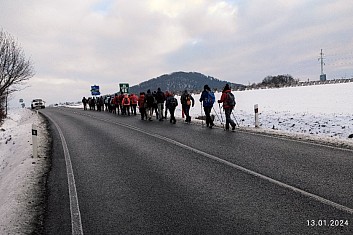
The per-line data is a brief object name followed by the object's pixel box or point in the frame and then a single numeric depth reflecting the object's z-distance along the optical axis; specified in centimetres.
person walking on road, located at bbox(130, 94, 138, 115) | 3166
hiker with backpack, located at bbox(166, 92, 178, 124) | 2015
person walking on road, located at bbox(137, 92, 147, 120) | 2385
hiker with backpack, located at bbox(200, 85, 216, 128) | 1652
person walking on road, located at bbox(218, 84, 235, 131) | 1460
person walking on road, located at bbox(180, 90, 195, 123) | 1991
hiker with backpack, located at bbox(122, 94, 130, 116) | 3044
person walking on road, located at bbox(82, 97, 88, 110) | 5285
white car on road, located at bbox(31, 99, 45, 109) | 6590
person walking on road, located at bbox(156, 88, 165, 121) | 2220
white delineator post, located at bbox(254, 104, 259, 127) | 1554
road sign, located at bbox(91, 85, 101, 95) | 5441
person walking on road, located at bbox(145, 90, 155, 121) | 2290
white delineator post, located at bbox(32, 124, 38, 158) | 994
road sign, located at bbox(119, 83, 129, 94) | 4034
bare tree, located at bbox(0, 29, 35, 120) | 3234
